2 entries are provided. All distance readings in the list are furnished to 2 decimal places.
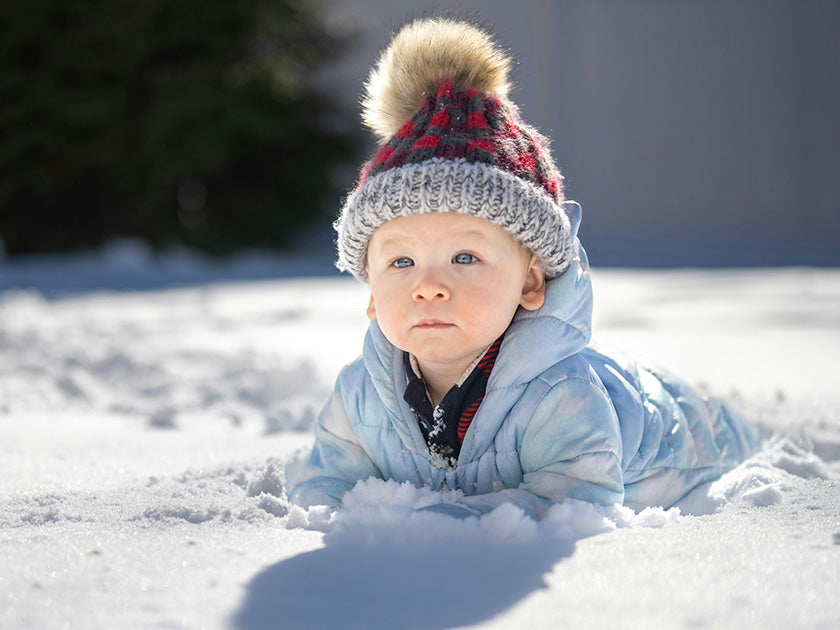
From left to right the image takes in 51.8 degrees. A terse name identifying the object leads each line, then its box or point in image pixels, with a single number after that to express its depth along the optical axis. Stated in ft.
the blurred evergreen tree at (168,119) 21.30
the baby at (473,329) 3.73
